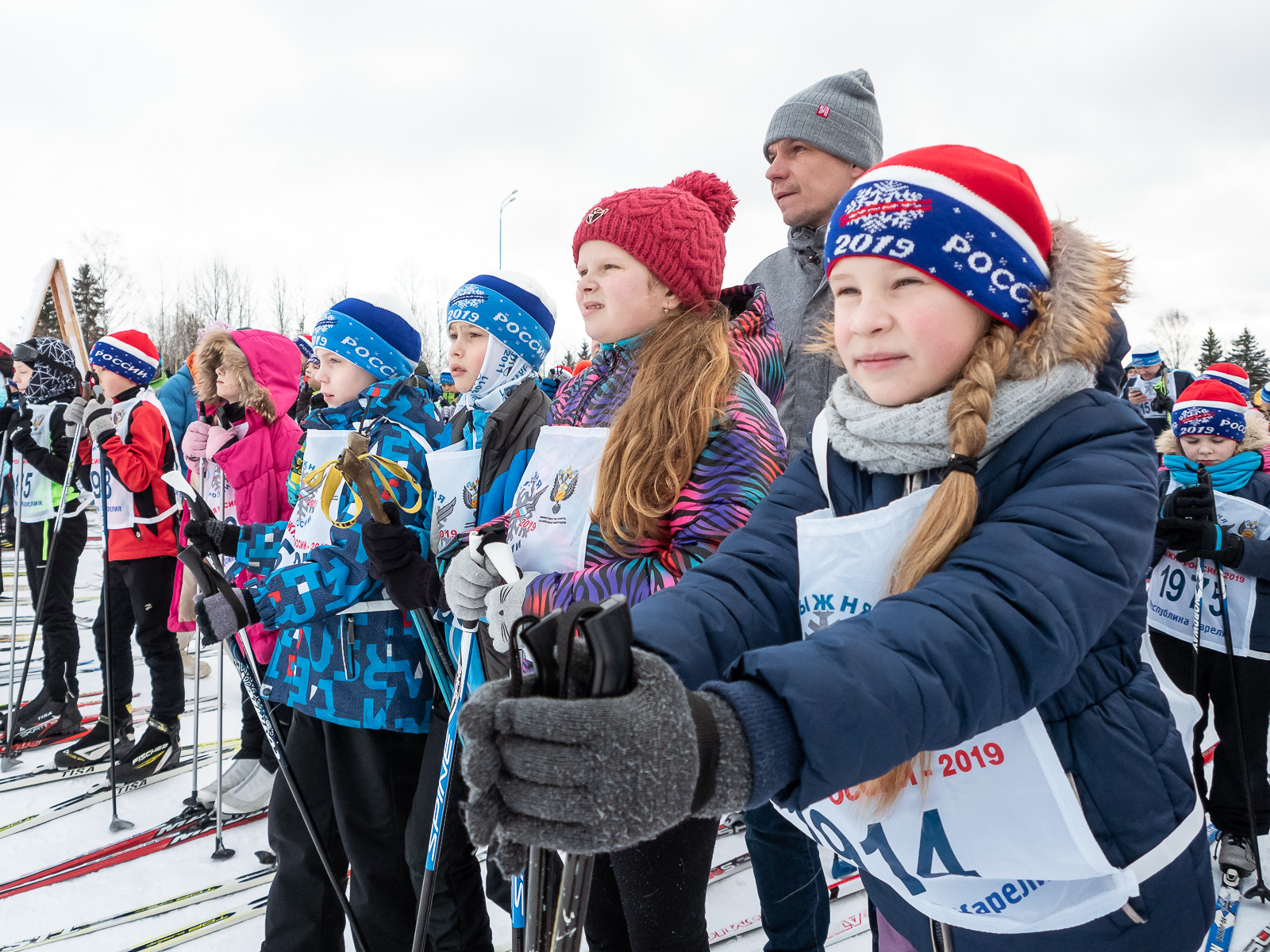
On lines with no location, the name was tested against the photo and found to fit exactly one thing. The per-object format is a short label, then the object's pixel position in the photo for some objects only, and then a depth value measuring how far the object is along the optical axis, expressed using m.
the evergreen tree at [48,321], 26.84
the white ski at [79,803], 3.90
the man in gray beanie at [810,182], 2.72
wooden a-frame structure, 12.33
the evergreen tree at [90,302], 34.34
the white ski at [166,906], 3.00
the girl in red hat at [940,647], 0.72
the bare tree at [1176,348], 51.12
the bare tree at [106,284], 36.12
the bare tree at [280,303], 35.84
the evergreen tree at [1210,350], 34.34
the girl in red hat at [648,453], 1.72
